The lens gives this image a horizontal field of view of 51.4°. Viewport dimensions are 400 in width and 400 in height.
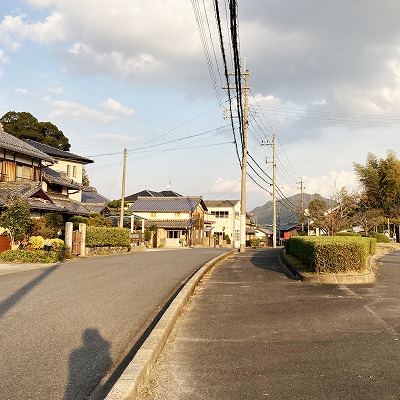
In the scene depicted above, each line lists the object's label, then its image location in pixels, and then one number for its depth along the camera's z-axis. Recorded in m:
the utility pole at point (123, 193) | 32.87
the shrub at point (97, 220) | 29.19
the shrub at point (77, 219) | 27.63
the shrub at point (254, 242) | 55.71
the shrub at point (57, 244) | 19.87
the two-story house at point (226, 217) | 68.00
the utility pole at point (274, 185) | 42.56
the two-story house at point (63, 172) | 31.70
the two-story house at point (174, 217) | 48.91
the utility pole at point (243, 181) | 25.45
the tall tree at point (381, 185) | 36.22
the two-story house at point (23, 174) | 24.06
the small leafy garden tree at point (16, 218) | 19.03
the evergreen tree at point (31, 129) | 47.44
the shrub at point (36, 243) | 19.66
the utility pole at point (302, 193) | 51.50
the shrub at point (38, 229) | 21.72
